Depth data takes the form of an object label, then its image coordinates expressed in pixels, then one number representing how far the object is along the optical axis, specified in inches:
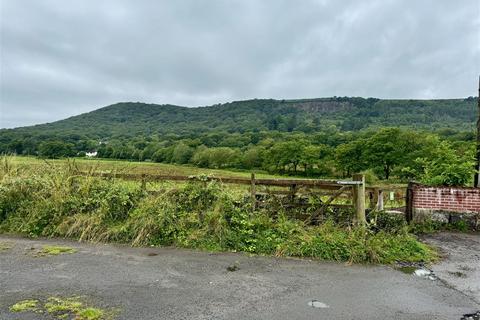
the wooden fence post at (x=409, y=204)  351.5
